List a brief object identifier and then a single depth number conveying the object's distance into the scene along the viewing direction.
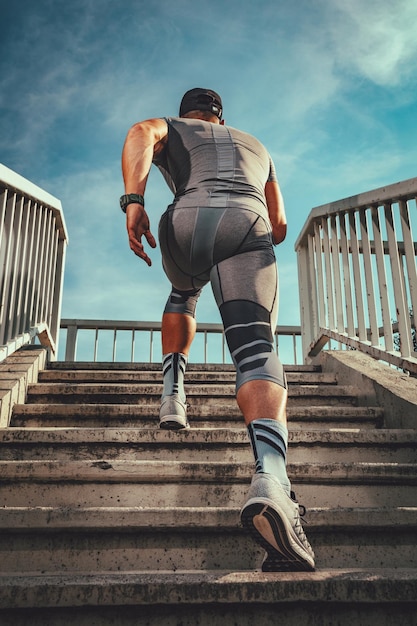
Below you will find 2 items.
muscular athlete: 1.47
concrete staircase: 1.31
